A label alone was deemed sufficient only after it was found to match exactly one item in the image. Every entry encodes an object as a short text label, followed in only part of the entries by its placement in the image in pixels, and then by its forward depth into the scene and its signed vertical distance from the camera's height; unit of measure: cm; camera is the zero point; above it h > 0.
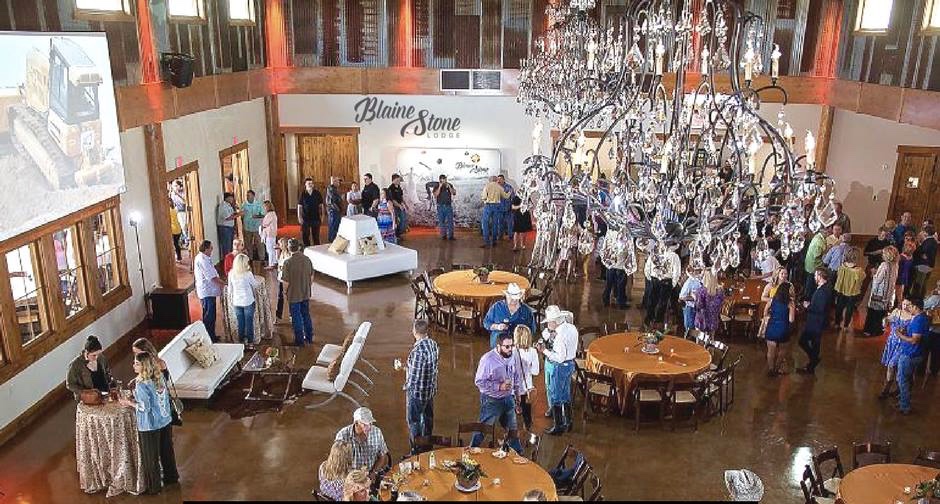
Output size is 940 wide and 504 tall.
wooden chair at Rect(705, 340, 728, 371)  855 -331
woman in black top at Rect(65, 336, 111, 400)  680 -284
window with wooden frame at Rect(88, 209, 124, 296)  975 -258
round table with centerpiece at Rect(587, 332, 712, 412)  784 -314
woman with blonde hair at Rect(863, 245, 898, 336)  975 -296
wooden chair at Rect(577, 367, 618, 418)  792 -344
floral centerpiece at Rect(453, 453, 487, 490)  541 -294
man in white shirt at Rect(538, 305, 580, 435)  740 -285
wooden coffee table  841 -364
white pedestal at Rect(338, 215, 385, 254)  1280 -292
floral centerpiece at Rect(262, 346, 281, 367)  848 -335
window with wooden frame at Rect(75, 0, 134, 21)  905 +49
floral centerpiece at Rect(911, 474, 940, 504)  531 -296
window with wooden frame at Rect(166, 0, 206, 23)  1124 +61
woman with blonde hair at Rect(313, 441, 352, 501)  551 -298
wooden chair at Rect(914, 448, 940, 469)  611 -312
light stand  1027 -246
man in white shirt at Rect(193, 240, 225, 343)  969 -295
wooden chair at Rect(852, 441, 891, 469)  633 -319
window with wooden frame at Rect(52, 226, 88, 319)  903 -263
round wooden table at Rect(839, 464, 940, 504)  561 -316
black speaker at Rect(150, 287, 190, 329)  1041 -347
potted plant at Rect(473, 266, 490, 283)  1089 -309
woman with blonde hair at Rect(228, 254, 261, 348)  947 -300
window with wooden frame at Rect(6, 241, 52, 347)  814 -263
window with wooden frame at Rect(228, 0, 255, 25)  1377 +73
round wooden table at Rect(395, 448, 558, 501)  538 -307
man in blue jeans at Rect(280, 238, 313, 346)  964 -289
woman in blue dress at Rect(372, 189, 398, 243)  1414 -299
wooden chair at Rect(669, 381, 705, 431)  769 -343
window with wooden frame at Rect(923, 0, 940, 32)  1137 +68
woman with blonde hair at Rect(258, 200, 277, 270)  1278 -300
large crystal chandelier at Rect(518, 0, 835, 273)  465 -76
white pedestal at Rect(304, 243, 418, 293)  1245 -344
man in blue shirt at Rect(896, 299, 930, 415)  789 -298
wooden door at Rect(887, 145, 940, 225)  1495 -240
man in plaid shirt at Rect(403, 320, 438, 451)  679 -296
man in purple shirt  684 -295
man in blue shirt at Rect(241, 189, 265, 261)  1366 -303
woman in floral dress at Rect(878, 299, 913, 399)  794 -305
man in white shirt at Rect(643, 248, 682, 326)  1052 -332
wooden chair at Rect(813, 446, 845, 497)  610 -338
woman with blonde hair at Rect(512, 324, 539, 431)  691 -286
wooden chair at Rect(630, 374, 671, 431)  766 -338
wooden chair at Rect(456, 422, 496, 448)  651 -315
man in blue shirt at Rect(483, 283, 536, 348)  818 -279
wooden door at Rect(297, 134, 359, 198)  1716 -235
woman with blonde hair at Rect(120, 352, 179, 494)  624 -310
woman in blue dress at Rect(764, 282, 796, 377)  867 -294
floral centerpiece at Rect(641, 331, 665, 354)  820 -302
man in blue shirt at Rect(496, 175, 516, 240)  1521 -312
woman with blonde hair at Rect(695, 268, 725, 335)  925 -295
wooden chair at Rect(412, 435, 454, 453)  620 -312
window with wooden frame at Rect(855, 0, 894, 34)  1316 +77
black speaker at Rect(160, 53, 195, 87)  1077 -22
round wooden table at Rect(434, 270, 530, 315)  1034 -321
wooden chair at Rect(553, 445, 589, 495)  599 -325
